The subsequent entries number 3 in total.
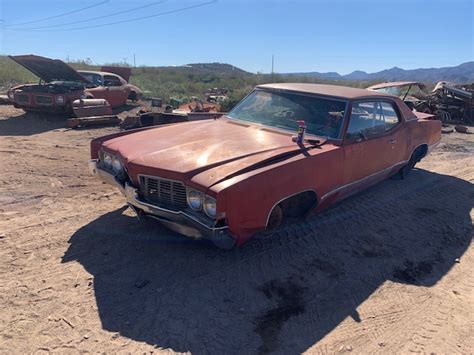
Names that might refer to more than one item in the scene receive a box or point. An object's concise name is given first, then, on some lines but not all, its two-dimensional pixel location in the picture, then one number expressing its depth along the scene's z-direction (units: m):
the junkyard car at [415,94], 8.48
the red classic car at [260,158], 3.19
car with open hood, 10.04
